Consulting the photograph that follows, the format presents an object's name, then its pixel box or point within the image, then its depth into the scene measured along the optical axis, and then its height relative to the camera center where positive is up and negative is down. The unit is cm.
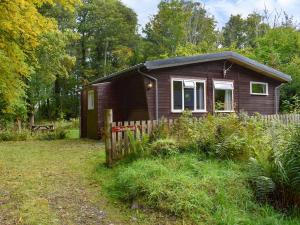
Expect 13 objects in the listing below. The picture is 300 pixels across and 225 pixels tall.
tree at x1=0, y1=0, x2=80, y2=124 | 546 +202
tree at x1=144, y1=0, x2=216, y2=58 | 2606 +903
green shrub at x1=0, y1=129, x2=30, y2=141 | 1170 -100
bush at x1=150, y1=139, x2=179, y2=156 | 509 -71
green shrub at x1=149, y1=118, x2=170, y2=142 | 562 -41
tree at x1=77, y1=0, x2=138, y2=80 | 2487 +775
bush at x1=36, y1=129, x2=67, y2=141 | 1202 -102
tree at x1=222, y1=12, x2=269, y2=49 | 3211 +1114
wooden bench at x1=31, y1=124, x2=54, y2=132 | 1315 -72
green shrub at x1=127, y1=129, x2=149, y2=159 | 529 -70
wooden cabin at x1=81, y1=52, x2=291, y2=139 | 970 +102
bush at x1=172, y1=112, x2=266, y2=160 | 500 -50
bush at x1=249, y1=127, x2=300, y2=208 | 388 -101
